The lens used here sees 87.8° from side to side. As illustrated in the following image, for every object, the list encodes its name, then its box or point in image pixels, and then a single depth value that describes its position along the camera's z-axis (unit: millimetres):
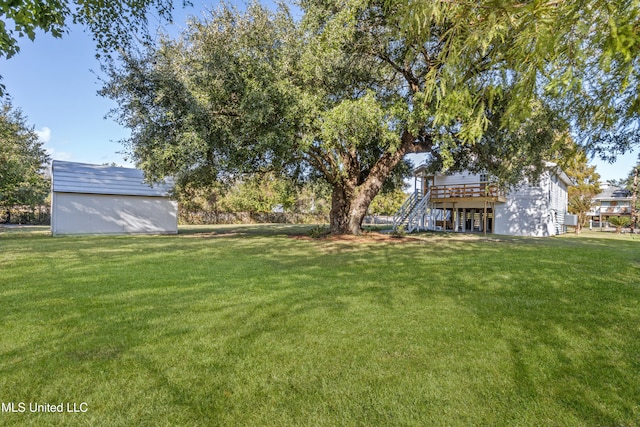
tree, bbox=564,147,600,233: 29203
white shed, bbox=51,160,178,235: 16891
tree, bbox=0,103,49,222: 15068
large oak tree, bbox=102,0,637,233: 10234
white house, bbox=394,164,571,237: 19094
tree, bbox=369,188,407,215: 37469
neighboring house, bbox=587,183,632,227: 36250
